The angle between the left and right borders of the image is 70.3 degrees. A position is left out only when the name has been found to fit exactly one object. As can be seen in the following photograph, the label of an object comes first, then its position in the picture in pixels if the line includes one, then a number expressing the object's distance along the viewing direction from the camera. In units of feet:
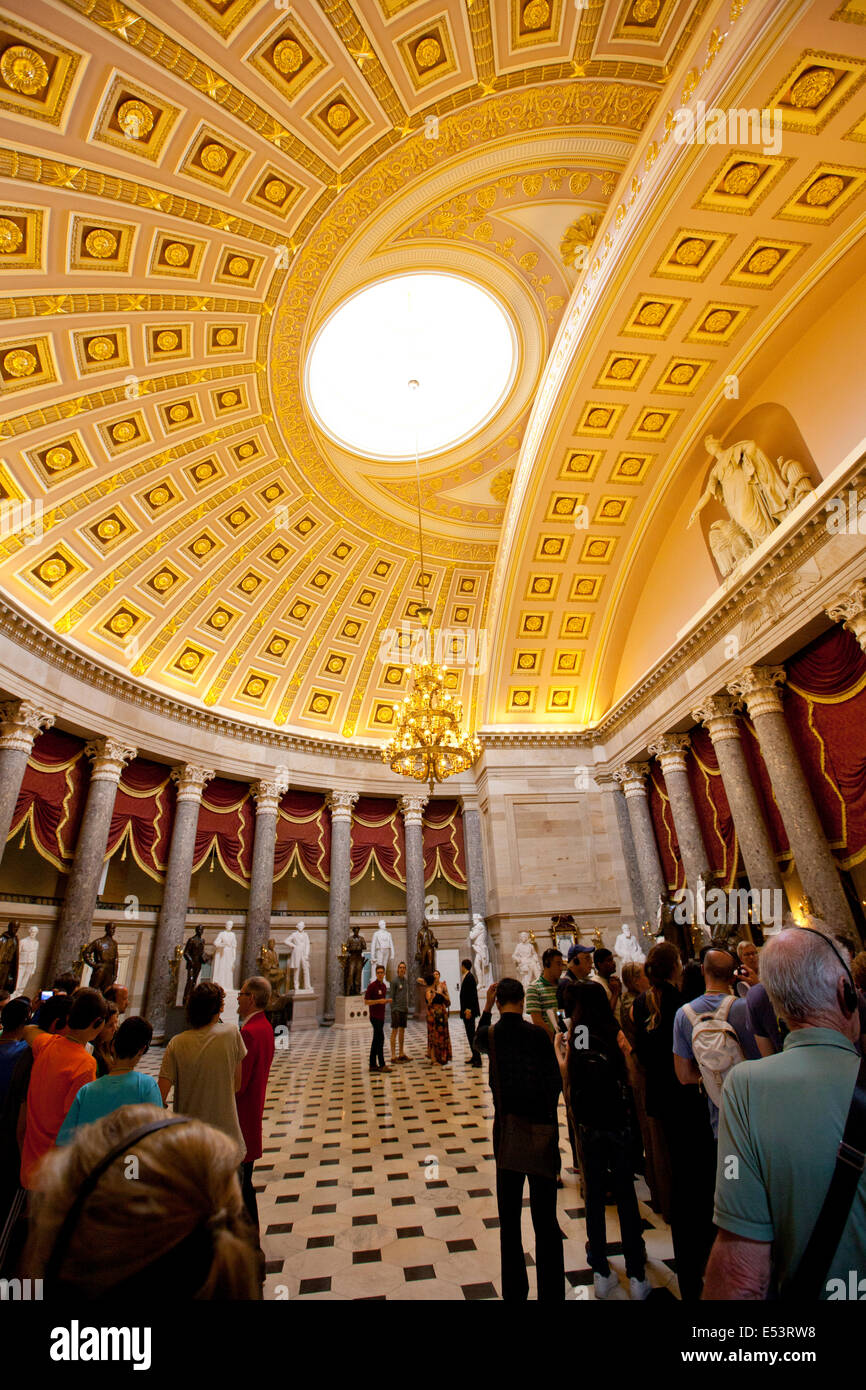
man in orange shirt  9.12
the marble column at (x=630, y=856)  48.32
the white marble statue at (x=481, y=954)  49.70
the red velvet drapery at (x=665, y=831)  46.01
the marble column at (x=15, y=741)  35.96
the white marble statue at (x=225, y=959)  46.62
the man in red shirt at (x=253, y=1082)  11.66
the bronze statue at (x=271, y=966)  46.19
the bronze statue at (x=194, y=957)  42.50
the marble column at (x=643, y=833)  46.93
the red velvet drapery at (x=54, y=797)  39.91
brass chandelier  33.73
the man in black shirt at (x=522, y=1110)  9.18
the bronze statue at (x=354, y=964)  48.77
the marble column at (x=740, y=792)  34.76
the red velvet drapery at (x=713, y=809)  39.88
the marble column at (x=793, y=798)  29.86
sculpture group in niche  33.86
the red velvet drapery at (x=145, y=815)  45.85
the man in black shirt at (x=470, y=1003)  29.30
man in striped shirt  14.75
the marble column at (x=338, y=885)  51.75
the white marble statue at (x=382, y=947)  52.85
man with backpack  8.98
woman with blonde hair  2.67
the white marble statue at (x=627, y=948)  44.21
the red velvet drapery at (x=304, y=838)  55.77
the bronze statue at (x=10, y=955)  34.32
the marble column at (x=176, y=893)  42.52
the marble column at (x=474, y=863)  55.98
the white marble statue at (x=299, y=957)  51.37
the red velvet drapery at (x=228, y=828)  51.49
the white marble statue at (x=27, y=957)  38.47
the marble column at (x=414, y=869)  54.13
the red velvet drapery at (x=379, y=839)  58.90
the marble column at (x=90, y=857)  37.76
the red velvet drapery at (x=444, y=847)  60.08
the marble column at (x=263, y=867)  48.75
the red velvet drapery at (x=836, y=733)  30.76
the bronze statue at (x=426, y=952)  48.62
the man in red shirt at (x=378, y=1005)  29.43
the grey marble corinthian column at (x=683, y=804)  41.34
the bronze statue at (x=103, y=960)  35.29
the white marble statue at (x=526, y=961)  45.29
